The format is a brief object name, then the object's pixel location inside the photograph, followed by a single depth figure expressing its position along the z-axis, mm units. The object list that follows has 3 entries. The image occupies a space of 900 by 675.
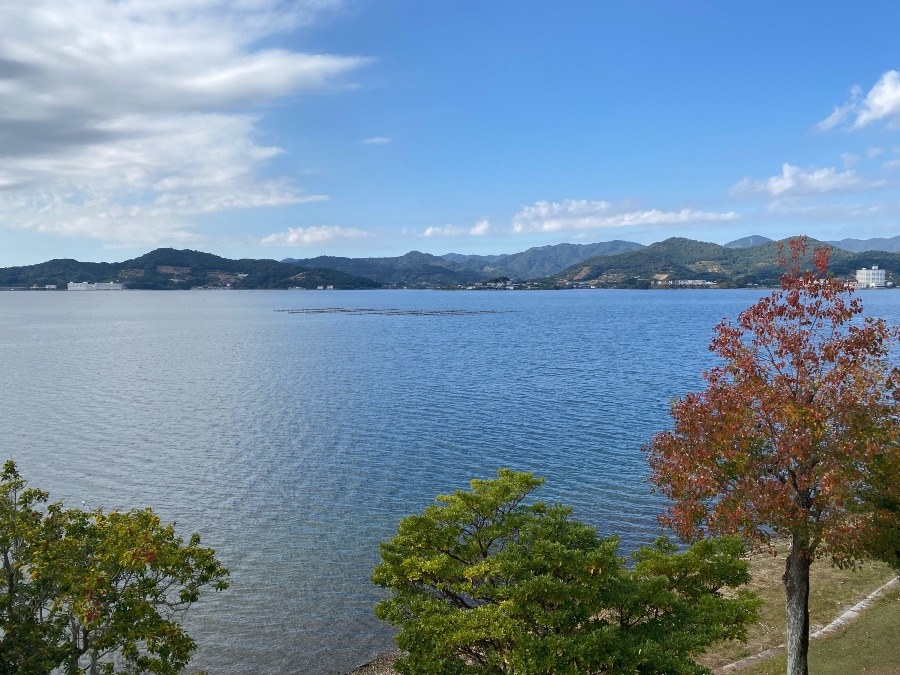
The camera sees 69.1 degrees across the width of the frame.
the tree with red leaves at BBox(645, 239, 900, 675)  16516
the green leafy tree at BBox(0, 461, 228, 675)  16312
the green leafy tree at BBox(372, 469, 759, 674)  16000
